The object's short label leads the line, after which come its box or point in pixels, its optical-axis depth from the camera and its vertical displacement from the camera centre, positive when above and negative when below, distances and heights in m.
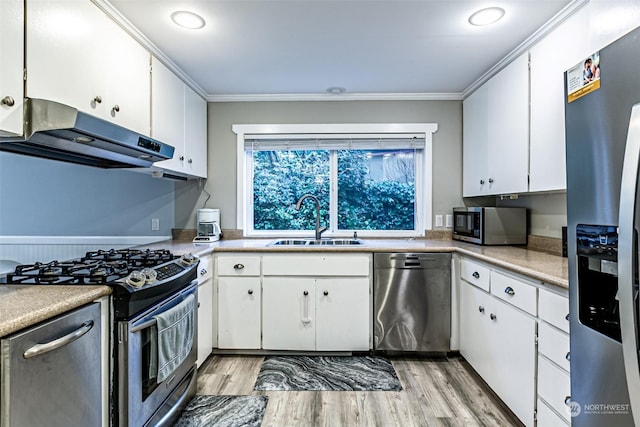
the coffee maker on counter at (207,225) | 2.94 -0.10
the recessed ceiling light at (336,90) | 2.91 +1.11
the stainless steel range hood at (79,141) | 1.24 +0.34
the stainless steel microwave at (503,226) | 2.54 -0.09
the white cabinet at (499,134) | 2.16 +0.60
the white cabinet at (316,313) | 2.56 -0.77
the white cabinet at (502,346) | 1.64 -0.77
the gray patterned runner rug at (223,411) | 1.81 -1.14
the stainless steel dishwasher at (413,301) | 2.53 -0.67
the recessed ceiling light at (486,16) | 1.80 +1.11
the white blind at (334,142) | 3.16 +0.70
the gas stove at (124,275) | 1.32 -0.26
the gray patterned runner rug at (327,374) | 2.18 -1.13
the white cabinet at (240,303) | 2.57 -0.69
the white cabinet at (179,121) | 2.21 +0.72
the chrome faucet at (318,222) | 3.01 -0.07
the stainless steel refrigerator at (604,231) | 0.85 -0.05
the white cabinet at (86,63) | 1.31 +0.73
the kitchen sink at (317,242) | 2.88 -0.25
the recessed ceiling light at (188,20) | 1.83 +1.11
